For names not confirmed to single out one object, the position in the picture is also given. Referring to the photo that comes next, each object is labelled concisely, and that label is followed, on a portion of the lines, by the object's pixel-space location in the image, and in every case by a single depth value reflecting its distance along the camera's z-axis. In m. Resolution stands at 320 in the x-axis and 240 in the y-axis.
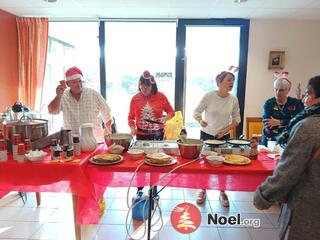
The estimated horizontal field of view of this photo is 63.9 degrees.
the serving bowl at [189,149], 1.60
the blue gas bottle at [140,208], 2.22
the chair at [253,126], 3.68
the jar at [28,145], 1.61
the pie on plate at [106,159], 1.54
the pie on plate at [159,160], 1.51
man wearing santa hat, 2.06
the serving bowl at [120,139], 1.76
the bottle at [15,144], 1.55
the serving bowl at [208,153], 1.62
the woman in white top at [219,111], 2.43
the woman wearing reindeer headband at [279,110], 2.45
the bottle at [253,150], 1.66
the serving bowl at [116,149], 1.72
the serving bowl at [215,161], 1.48
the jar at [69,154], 1.58
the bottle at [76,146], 1.66
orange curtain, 3.68
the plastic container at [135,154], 1.61
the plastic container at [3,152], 1.54
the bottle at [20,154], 1.53
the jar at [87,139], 1.74
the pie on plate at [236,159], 1.53
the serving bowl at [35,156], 1.52
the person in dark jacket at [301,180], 1.12
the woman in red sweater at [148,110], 2.34
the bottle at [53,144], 1.59
